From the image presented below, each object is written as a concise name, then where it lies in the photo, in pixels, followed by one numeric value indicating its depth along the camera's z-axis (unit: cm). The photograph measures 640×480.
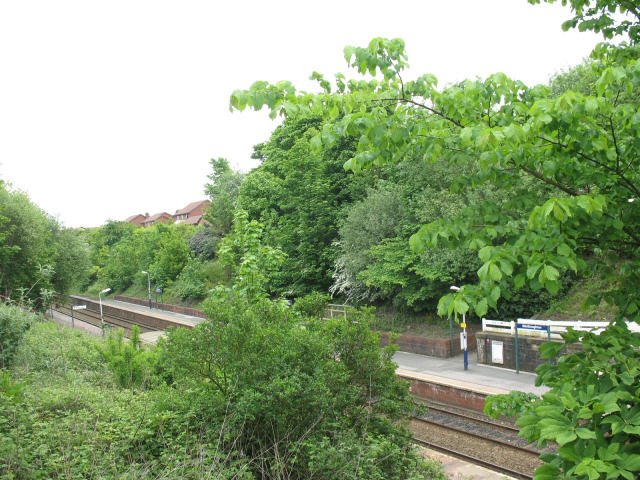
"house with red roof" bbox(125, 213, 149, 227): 12244
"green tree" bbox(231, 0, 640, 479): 270
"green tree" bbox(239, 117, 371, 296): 2934
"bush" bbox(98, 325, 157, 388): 1291
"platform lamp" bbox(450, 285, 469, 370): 1852
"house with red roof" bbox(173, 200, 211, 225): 10525
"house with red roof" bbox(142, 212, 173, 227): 11369
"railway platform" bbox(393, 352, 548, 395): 1615
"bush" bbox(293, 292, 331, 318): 994
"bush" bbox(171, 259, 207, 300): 4391
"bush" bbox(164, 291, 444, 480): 677
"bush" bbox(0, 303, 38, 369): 1396
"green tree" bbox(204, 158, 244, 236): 4834
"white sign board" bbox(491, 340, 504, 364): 1872
